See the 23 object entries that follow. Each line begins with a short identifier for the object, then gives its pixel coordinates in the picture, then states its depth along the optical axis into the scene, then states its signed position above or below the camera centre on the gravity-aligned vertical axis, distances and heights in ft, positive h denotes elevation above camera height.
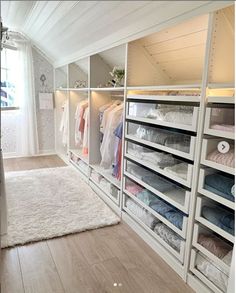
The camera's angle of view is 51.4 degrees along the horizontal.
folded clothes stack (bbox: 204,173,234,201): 4.42 -1.44
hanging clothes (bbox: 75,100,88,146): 11.25 -0.81
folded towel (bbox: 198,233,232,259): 4.84 -2.78
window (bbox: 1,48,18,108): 13.94 +1.74
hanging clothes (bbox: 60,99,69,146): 13.26 -1.18
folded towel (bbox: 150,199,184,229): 5.79 -2.64
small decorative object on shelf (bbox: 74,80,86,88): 12.67 +0.97
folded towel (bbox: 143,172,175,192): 6.32 -2.05
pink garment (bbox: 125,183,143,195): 7.48 -2.58
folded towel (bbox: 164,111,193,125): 5.36 -0.27
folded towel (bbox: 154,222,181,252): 5.94 -3.25
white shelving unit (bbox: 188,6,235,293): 4.42 -0.74
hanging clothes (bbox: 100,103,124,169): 8.62 -1.10
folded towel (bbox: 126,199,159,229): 6.80 -3.15
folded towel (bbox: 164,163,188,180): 5.60 -1.51
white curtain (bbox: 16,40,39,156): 14.16 -0.15
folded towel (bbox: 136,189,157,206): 6.80 -2.57
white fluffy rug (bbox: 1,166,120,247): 7.12 -3.60
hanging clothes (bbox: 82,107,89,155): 10.47 -1.04
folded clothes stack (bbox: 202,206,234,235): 4.50 -2.11
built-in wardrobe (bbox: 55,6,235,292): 4.58 -0.99
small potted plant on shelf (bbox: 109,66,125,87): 8.74 +1.01
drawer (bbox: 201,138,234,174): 4.36 -0.92
